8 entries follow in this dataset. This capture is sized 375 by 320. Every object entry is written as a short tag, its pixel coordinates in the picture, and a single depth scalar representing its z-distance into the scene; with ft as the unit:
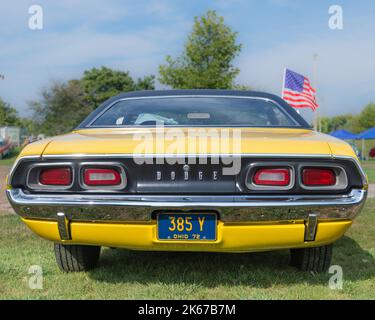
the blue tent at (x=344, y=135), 113.68
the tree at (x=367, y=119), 217.97
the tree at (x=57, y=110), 124.26
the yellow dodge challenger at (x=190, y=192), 7.71
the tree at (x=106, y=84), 163.12
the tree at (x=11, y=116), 169.95
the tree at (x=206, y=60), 63.36
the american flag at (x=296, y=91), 45.14
